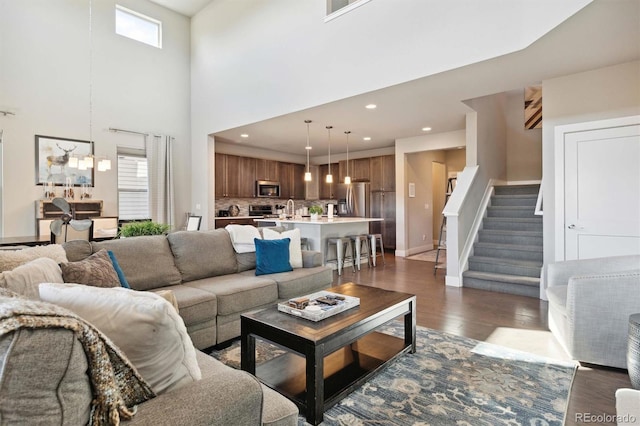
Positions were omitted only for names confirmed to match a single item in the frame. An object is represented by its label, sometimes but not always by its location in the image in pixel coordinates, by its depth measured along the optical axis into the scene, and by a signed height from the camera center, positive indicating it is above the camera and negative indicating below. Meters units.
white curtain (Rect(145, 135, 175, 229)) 6.68 +0.68
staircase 4.54 -0.59
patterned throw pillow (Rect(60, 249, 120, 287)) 1.96 -0.37
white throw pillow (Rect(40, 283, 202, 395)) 0.98 -0.34
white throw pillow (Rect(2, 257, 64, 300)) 1.42 -0.30
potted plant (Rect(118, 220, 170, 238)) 3.40 -0.18
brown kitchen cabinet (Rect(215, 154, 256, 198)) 7.83 +0.86
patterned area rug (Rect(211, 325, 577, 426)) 1.83 -1.13
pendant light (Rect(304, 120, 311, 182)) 5.86 +0.66
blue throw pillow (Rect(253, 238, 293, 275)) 3.38 -0.47
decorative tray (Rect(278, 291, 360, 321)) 2.06 -0.63
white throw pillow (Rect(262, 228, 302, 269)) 3.65 -0.33
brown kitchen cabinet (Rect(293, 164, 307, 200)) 9.64 +0.83
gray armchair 2.30 -0.74
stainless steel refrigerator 8.55 +0.27
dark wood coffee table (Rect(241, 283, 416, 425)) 1.78 -0.87
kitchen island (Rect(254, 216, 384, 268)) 5.67 -0.31
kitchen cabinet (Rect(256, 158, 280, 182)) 8.65 +1.10
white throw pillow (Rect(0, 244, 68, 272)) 1.82 -0.26
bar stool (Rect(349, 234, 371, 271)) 6.02 -0.66
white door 3.54 +0.19
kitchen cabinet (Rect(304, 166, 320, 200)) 10.03 +0.75
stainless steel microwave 8.59 +0.60
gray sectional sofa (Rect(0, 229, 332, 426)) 0.68 -0.55
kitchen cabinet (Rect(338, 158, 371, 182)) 8.76 +1.09
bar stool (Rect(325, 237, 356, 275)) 5.69 -0.72
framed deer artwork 5.43 +0.86
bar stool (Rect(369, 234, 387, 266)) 6.32 -0.70
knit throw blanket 0.72 -0.37
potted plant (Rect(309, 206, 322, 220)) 5.98 -0.02
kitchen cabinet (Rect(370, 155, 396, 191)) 8.30 +0.96
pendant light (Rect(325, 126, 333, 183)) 6.37 +1.59
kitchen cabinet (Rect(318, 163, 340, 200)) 9.69 +0.84
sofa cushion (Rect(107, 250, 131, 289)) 2.30 -0.42
